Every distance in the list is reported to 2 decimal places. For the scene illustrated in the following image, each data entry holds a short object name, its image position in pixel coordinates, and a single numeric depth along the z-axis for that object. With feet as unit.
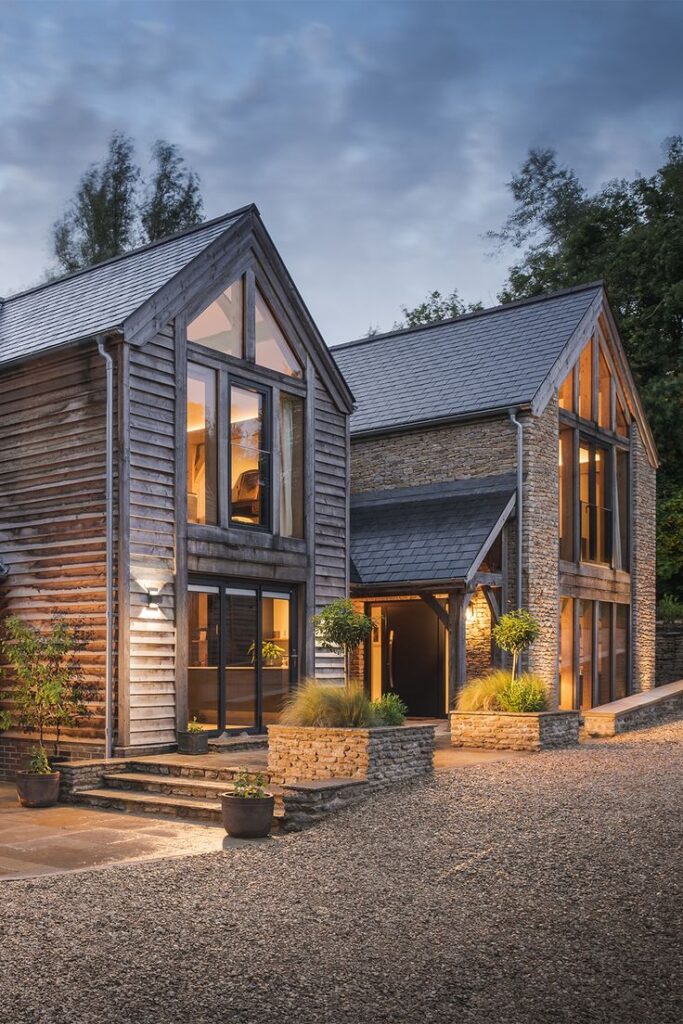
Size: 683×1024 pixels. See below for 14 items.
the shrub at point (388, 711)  38.81
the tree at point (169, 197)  137.80
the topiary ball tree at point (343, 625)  43.32
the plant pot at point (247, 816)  31.22
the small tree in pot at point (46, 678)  41.11
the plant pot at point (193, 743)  43.11
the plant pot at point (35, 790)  38.45
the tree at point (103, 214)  136.77
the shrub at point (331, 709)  37.86
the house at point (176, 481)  42.78
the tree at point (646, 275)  90.48
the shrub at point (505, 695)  49.26
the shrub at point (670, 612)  81.41
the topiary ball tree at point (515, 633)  51.85
